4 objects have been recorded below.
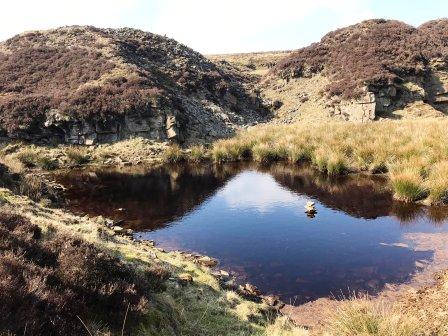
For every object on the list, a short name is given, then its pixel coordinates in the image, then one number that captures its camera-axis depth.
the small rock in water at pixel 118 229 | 14.14
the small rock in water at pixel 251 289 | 10.16
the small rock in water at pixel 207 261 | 12.02
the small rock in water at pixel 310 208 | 16.68
